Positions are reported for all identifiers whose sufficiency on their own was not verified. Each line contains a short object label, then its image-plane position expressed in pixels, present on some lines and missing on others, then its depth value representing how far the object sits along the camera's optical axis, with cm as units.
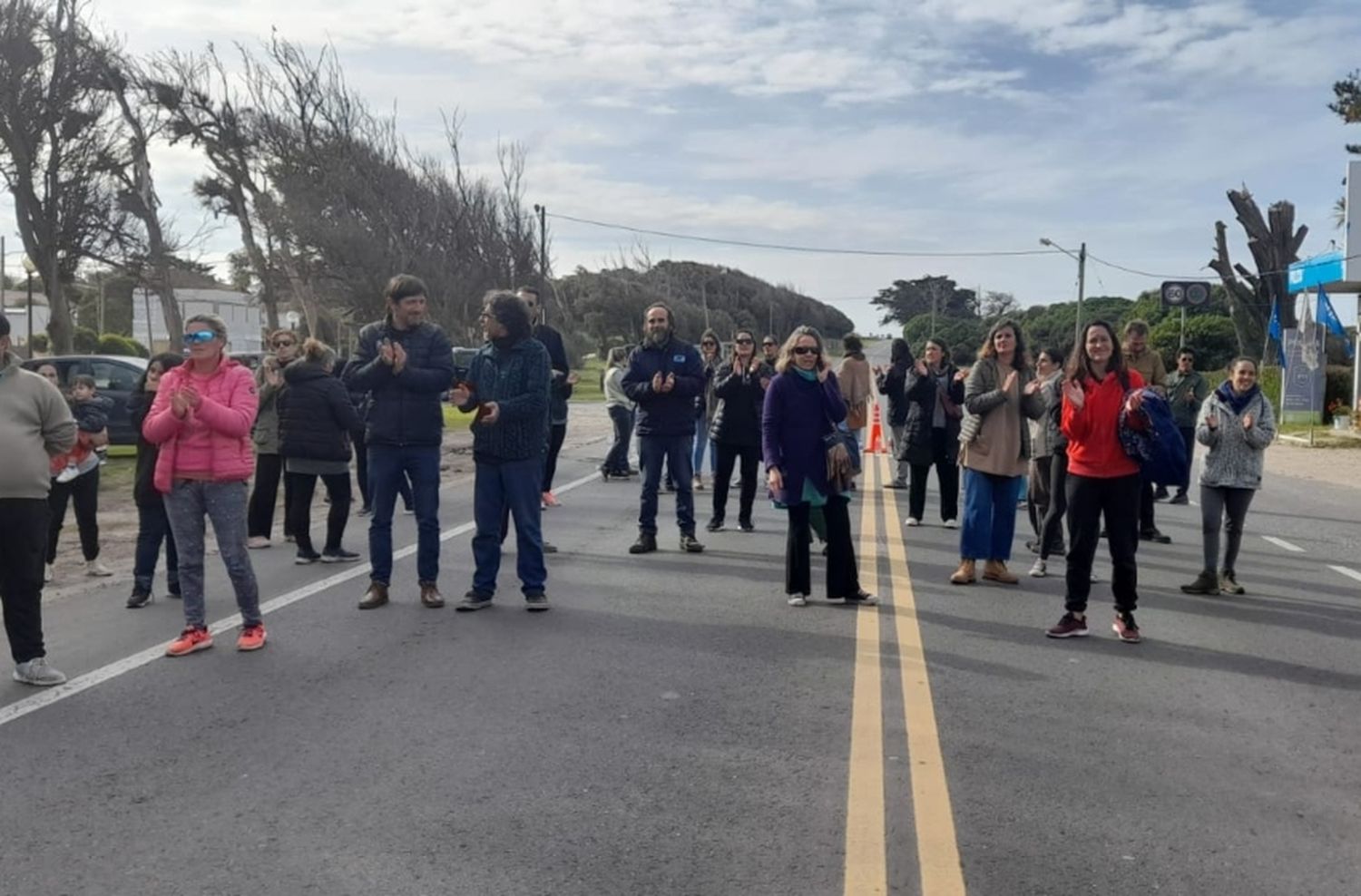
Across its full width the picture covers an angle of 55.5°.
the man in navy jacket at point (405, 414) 764
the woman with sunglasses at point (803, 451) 786
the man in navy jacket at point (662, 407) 1008
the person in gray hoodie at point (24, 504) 596
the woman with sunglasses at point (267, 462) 1058
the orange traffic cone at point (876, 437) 2073
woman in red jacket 713
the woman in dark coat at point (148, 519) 804
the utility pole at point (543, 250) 4425
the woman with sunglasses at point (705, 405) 1447
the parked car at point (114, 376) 1805
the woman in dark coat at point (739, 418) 1116
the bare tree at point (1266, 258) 3988
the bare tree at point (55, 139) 2402
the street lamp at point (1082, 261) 5550
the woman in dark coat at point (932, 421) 1142
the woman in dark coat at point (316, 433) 991
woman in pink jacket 657
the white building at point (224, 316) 7569
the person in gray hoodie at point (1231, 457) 847
